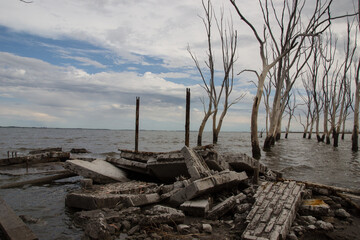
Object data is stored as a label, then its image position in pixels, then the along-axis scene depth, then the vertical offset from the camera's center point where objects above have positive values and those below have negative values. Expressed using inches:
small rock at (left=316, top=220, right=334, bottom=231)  143.5 -48.9
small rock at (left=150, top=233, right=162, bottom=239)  130.6 -51.4
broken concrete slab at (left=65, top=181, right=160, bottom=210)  173.9 -48.2
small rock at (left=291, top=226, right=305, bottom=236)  137.4 -49.4
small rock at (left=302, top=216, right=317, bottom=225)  150.0 -48.7
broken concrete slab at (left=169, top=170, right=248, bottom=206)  169.8 -37.8
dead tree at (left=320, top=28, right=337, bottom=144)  944.1 +139.6
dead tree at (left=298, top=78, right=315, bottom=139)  1327.0 +84.5
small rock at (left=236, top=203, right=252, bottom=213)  164.7 -47.0
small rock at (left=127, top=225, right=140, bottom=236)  137.7 -52.0
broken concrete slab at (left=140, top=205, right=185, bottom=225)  143.9 -47.4
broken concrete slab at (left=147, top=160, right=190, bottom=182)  232.4 -38.1
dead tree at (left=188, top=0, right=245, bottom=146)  817.5 +132.5
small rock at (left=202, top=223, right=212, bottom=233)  139.9 -50.4
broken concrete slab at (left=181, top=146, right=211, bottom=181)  195.8 -28.7
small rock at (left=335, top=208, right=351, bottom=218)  164.2 -48.6
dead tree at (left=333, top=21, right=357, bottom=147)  830.5 +167.4
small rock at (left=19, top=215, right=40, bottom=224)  160.4 -56.0
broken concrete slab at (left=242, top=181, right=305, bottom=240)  124.6 -43.0
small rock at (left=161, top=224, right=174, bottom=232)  140.0 -51.1
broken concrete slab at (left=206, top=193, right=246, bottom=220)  159.0 -47.0
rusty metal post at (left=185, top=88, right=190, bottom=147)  424.5 +8.6
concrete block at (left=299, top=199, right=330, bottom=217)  164.4 -46.8
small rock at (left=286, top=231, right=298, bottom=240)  129.2 -49.3
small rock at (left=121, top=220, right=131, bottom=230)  143.3 -51.2
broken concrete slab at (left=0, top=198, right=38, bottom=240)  125.5 -49.6
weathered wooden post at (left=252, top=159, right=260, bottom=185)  228.5 -39.5
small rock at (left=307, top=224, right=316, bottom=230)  141.6 -48.9
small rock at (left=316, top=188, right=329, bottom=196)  205.2 -44.9
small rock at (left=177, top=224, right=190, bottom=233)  139.1 -50.4
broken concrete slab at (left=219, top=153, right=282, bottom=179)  245.4 -30.0
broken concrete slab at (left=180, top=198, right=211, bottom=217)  160.6 -46.8
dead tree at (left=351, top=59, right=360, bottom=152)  729.0 +32.5
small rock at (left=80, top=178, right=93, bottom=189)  220.5 -48.1
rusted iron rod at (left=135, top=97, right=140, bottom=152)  454.6 +4.4
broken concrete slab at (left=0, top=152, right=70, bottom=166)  367.6 -51.7
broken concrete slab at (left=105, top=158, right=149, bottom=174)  259.4 -39.4
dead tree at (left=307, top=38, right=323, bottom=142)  935.9 +217.9
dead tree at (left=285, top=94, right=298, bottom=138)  1411.7 +79.9
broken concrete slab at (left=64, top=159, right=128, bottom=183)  247.1 -43.6
